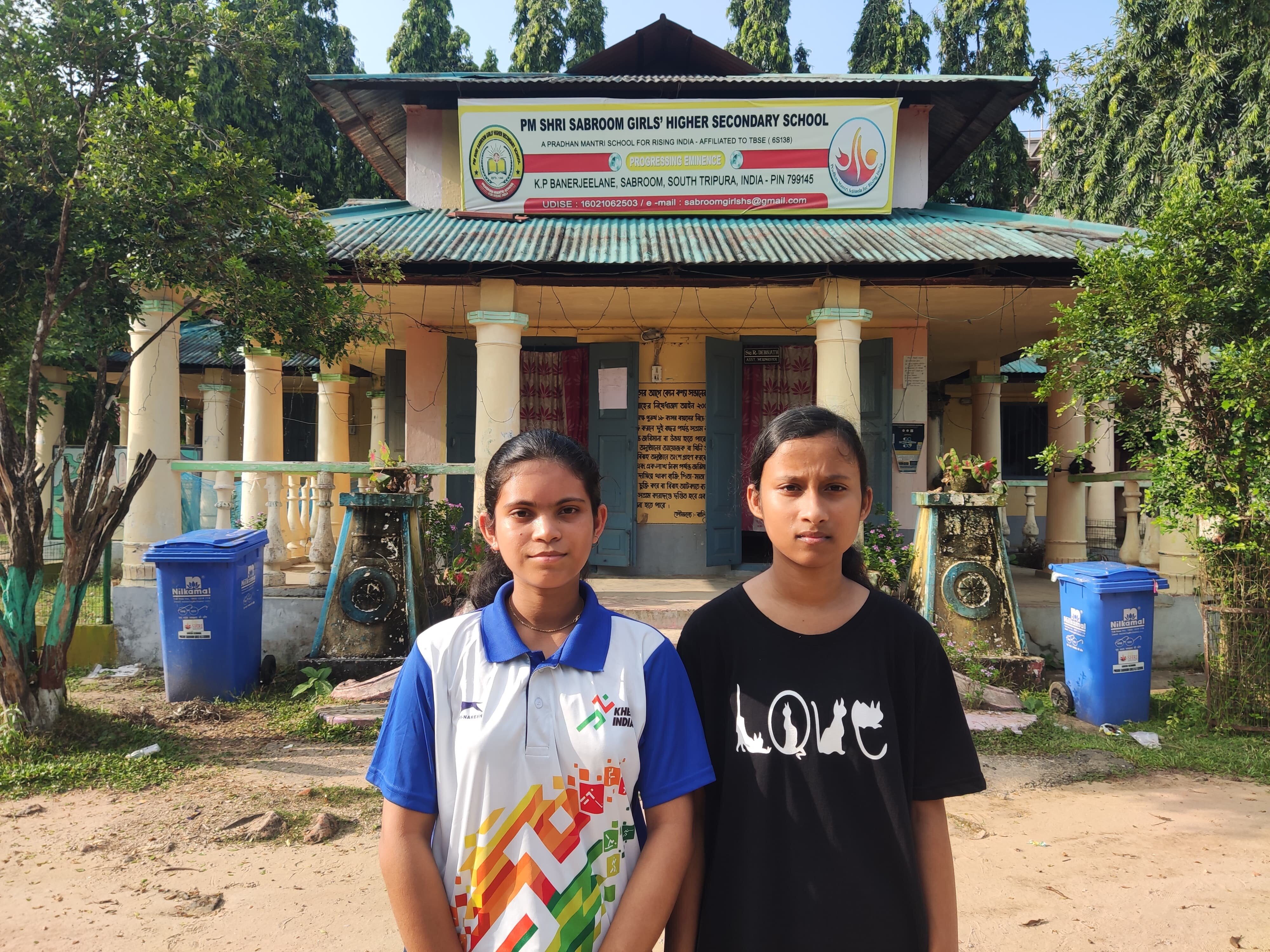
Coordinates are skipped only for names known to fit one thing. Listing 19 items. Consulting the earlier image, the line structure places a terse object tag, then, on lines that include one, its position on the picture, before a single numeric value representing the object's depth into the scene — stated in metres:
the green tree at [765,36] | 17.12
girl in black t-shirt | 1.27
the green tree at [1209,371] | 4.43
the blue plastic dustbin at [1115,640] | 4.82
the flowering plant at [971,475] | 5.59
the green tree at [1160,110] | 11.90
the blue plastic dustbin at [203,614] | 4.93
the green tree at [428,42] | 16.95
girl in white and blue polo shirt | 1.23
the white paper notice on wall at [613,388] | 8.55
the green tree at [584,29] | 18.08
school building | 6.83
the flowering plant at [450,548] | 6.33
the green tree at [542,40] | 17.89
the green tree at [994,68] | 15.45
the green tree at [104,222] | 4.00
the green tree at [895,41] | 16.16
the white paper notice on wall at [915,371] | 8.41
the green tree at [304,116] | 14.45
